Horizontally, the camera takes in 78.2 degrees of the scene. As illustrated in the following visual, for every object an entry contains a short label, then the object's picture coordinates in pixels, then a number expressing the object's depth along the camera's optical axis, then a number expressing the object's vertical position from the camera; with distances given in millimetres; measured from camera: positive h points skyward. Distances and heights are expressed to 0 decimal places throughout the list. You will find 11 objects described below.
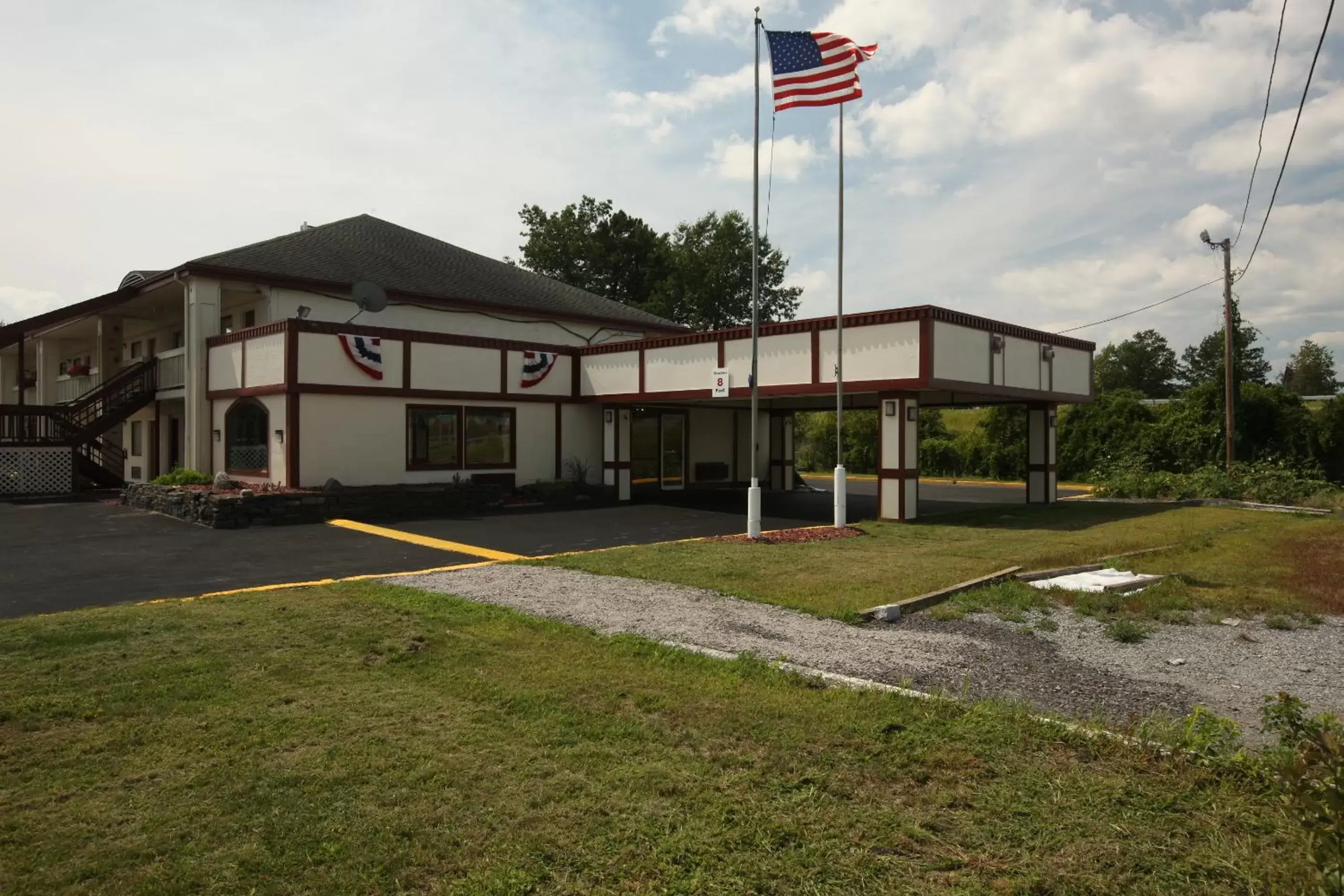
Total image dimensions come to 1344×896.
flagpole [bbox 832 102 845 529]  15492 +1132
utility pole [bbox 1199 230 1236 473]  23953 +3164
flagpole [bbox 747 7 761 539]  13711 +3204
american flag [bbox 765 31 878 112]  13266 +6207
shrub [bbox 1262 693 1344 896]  2477 -1115
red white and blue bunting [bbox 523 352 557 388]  22375 +2305
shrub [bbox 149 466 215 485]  18844 -620
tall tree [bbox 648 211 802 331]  52375 +10792
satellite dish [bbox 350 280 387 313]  22234 +4196
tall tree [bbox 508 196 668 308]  53219 +12866
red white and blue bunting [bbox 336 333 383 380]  19031 +2301
